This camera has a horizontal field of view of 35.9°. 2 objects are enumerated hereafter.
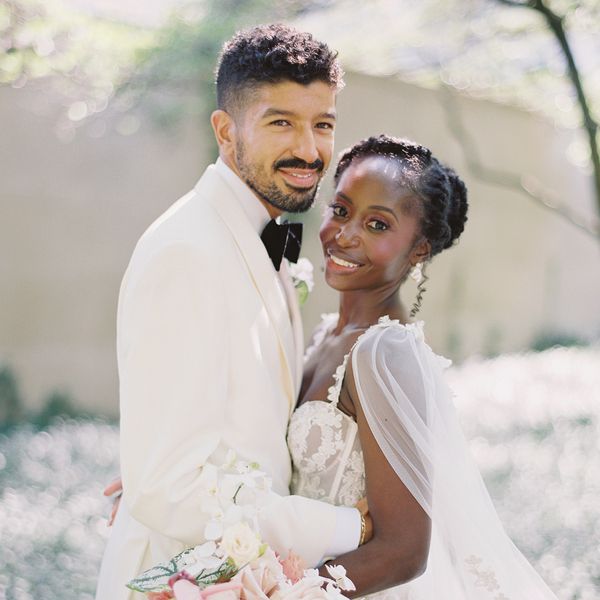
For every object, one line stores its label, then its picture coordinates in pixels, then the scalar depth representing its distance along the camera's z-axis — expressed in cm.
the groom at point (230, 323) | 217
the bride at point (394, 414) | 236
